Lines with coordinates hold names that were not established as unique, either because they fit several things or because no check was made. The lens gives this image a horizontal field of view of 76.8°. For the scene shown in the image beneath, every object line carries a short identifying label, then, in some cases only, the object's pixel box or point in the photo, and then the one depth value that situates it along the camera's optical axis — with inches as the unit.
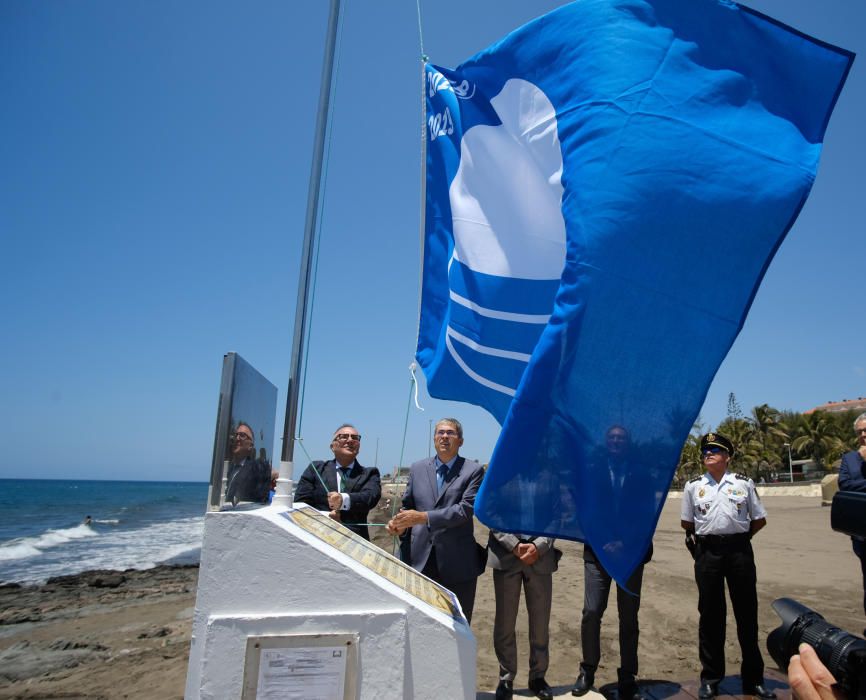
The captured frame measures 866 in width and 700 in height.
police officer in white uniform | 154.1
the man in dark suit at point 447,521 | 134.3
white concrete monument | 69.9
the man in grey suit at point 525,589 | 148.2
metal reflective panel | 76.6
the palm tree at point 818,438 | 2052.2
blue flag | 92.3
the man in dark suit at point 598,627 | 151.0
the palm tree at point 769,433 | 2047.2
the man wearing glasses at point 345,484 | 153.6
